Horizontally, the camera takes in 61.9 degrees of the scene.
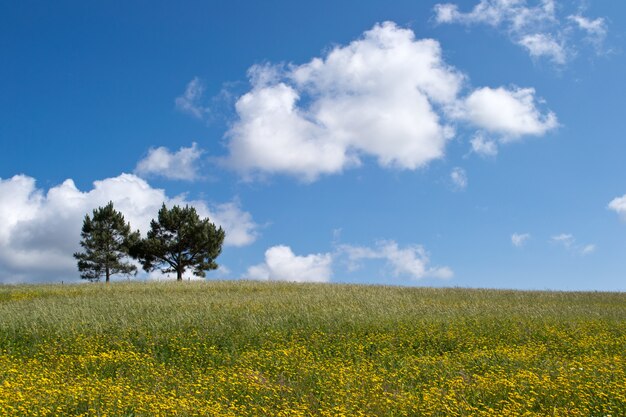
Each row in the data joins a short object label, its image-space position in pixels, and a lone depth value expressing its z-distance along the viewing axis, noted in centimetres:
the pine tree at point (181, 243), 5100
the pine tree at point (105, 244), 5181
